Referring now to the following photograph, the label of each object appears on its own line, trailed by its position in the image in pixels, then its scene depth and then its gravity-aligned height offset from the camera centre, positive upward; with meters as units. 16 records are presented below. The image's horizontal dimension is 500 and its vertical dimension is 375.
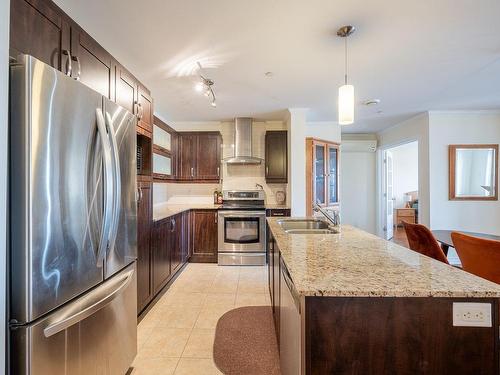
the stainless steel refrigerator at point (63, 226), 0.93 -0.17
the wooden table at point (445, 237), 2.27 -0.51
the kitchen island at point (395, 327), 0.86 -0.50
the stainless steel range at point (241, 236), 3.90 -0.78
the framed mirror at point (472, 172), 3.93 +0.24
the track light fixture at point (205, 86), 2.77 +1.22
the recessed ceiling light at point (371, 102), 3.52 +1.25
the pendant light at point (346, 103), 1.83 +0.64
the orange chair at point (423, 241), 2.10 -0.50
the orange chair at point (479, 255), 1.65 -0.49
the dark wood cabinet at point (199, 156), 4.36 +0.57
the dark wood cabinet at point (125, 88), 1.87 +0.81
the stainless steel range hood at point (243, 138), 4.38 +0.89
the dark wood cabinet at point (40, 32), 1.06 +0.76
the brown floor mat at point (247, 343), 1.72 -1.26
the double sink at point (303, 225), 2.33 -0.38
